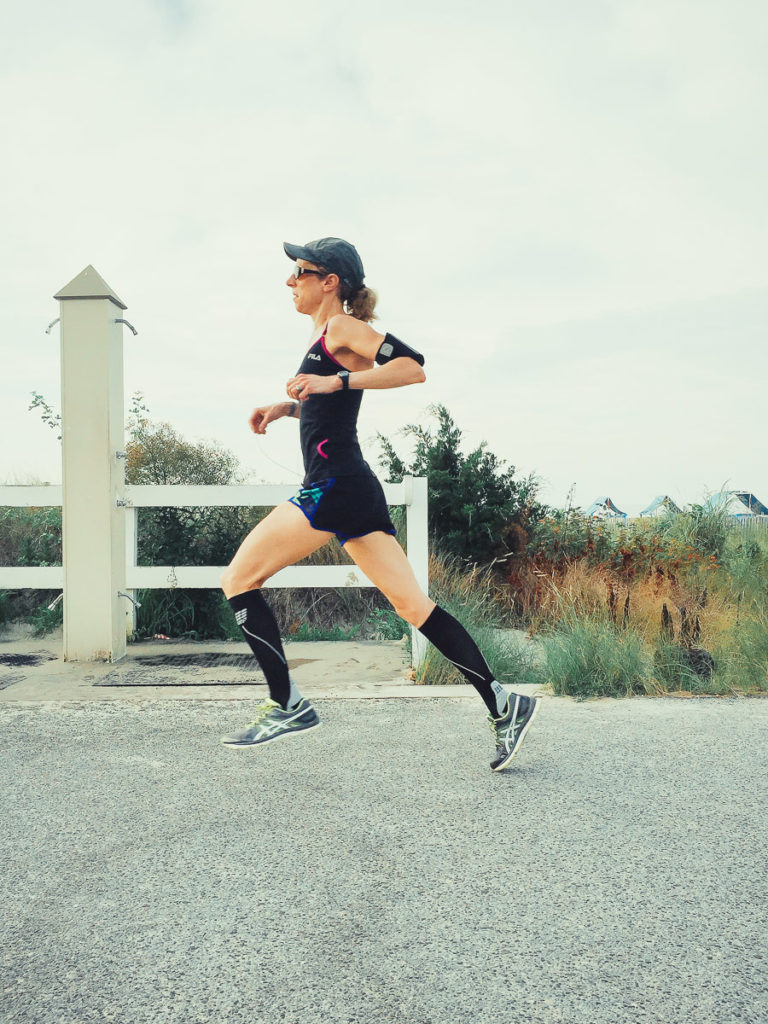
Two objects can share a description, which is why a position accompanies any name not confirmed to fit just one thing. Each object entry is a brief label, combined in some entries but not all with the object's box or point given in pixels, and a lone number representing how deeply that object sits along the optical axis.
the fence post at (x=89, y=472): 6.72
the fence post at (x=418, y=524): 6.69
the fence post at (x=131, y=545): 7.87
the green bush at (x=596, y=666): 5.82
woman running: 3.72
